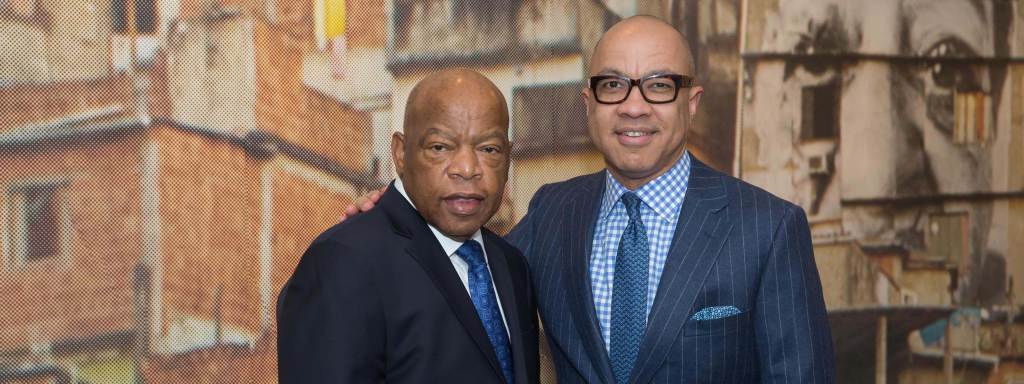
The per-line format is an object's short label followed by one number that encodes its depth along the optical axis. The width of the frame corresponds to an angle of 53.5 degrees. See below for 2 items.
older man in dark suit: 1.52
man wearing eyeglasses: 1.94
